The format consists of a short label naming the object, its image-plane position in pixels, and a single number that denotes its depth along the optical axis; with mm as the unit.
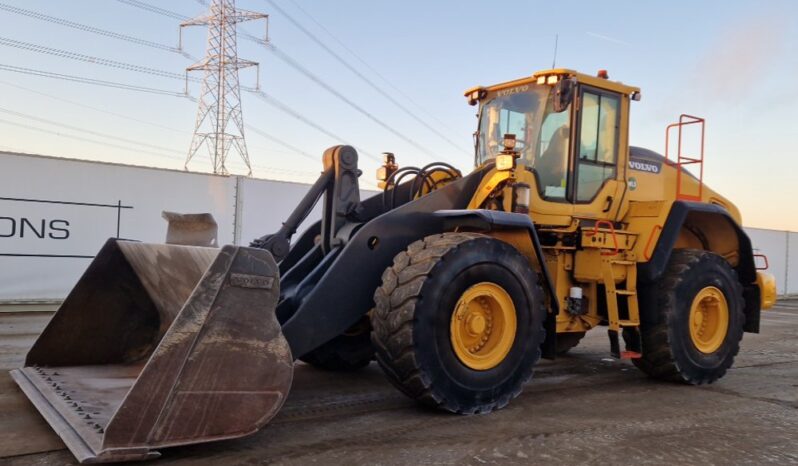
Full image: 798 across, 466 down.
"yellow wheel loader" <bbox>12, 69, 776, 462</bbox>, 3601
